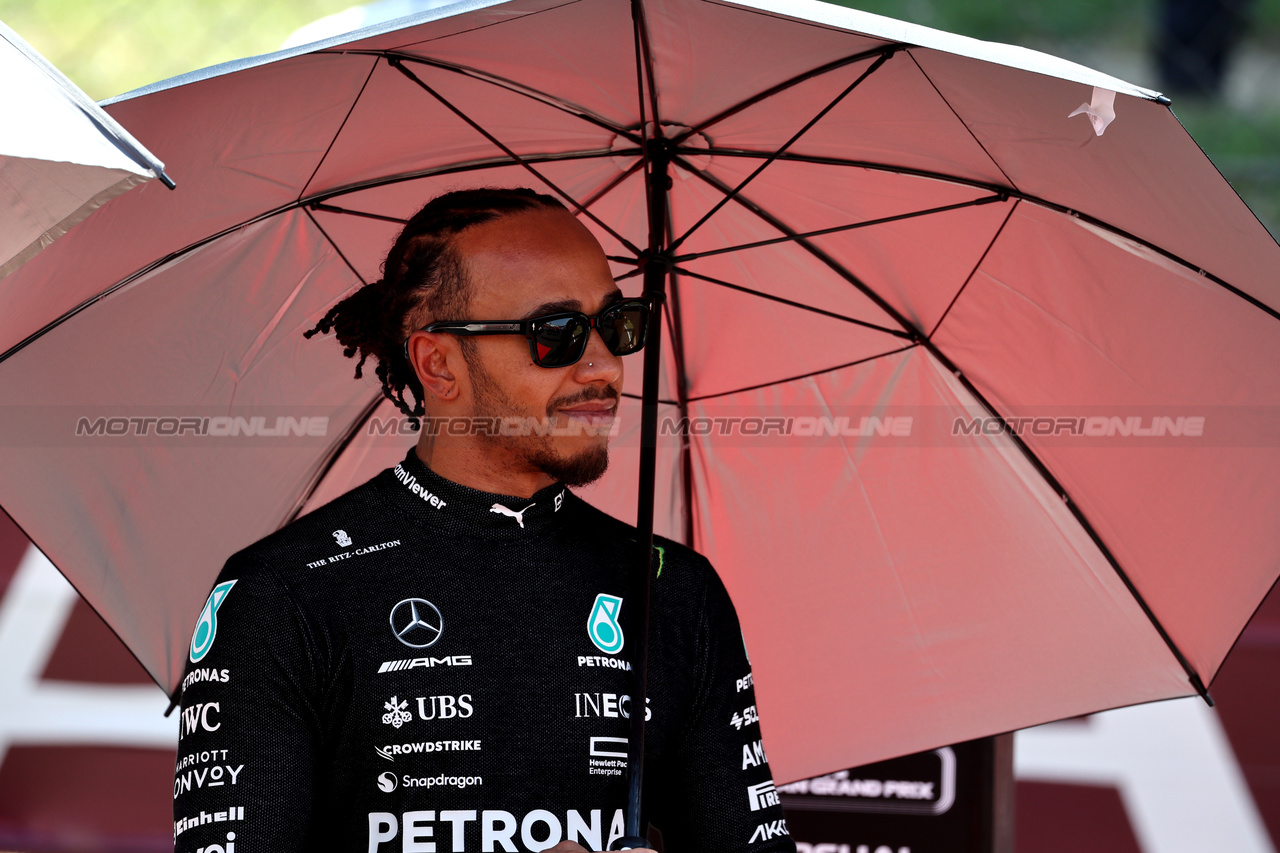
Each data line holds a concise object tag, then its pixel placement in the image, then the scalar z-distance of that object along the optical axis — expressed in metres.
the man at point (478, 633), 11.94
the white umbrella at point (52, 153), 11.69
